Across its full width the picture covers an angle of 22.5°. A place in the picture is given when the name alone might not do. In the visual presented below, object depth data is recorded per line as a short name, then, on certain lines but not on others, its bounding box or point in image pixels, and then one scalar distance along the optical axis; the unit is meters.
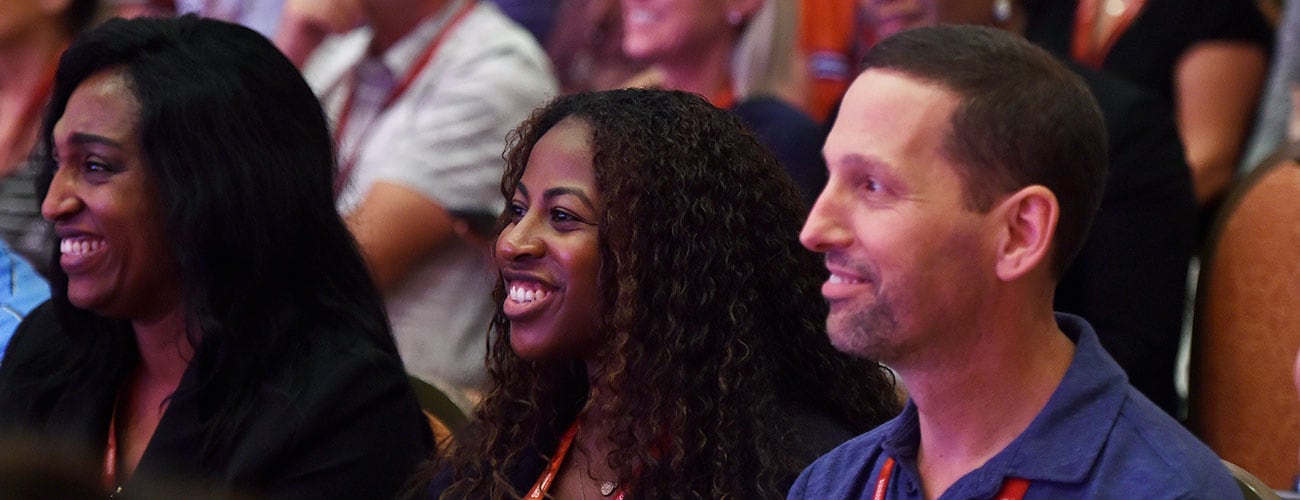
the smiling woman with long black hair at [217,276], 5.09
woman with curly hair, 4.53
